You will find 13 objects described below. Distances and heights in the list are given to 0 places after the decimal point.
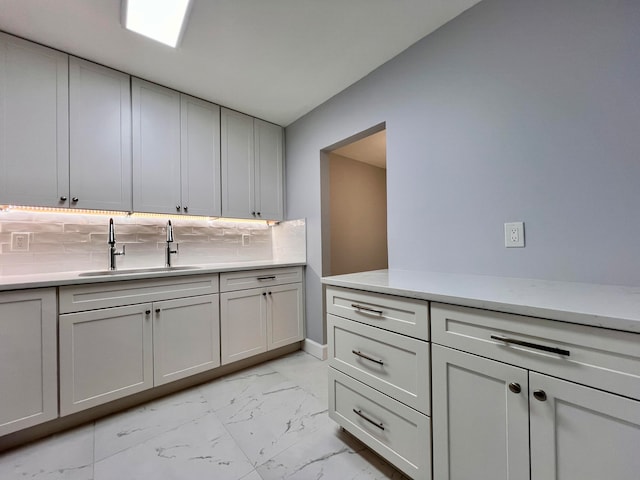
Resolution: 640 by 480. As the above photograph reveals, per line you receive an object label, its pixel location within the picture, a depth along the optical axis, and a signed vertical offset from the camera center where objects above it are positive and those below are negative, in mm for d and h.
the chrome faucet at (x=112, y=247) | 2031 -15
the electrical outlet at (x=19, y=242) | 1804 +29
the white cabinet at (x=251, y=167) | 2551 +754
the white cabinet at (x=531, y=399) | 690 -480
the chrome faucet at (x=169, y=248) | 2326 -34
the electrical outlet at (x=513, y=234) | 1323 +25
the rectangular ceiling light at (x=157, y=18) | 1453 +1284
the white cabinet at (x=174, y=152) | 2082 +761
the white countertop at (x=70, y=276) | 1418 -195
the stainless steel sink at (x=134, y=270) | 1963 -205
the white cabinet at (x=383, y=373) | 1092 -611
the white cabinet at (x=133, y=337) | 1557 -605
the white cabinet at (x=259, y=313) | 2184 -612
